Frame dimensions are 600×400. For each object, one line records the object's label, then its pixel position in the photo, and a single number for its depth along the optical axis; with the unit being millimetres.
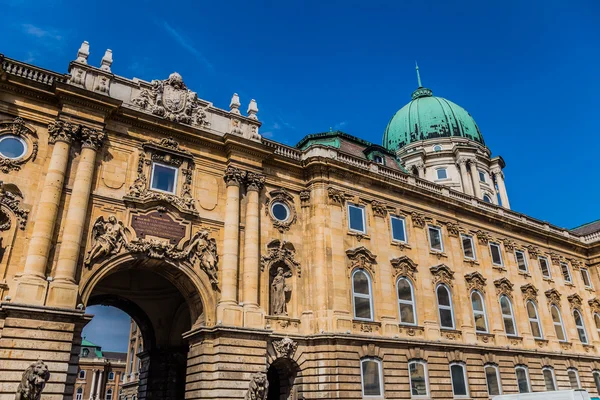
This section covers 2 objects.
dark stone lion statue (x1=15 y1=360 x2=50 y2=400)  15250
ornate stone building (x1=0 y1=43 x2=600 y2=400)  19188
